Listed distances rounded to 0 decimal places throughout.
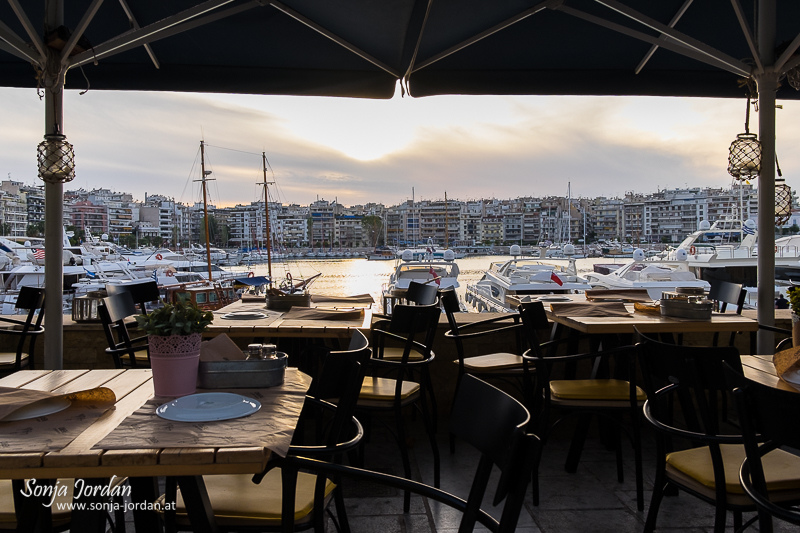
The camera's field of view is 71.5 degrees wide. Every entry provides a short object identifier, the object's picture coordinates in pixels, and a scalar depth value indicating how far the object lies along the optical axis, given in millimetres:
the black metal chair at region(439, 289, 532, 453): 2873
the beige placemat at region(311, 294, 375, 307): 3352
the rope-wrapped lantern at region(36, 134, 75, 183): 2752
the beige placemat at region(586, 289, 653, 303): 3465
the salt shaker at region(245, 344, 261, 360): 1505
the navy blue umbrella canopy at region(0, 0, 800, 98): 2719
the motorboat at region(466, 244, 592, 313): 13172
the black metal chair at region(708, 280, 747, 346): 3322
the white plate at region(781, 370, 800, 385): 1621
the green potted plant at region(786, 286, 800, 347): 1796
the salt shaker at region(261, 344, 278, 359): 1503
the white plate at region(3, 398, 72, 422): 1132
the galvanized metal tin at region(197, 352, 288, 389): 1387
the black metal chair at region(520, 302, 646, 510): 2264
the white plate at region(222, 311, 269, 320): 2771
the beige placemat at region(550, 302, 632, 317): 2814
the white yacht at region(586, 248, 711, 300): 12695
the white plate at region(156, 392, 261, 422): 1150
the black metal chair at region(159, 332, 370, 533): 1224
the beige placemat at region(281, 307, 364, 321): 2756
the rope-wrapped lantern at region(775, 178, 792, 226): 3242
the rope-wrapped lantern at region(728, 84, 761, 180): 3051
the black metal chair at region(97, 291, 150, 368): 2588
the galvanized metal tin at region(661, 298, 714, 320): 2668
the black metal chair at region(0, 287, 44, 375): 2918
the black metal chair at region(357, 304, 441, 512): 2279
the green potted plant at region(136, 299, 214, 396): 1264
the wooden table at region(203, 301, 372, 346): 2451
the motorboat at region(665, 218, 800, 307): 14766
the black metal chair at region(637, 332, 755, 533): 1436
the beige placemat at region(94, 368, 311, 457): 999
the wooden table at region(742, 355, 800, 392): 1636
